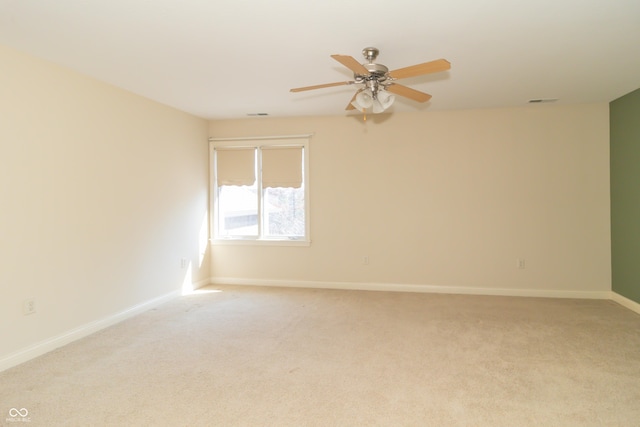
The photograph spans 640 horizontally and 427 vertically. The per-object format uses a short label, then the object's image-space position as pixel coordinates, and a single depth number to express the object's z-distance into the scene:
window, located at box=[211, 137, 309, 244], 5.45
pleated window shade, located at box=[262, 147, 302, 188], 5.44
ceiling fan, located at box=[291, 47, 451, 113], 2.41
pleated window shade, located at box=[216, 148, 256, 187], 5.57
